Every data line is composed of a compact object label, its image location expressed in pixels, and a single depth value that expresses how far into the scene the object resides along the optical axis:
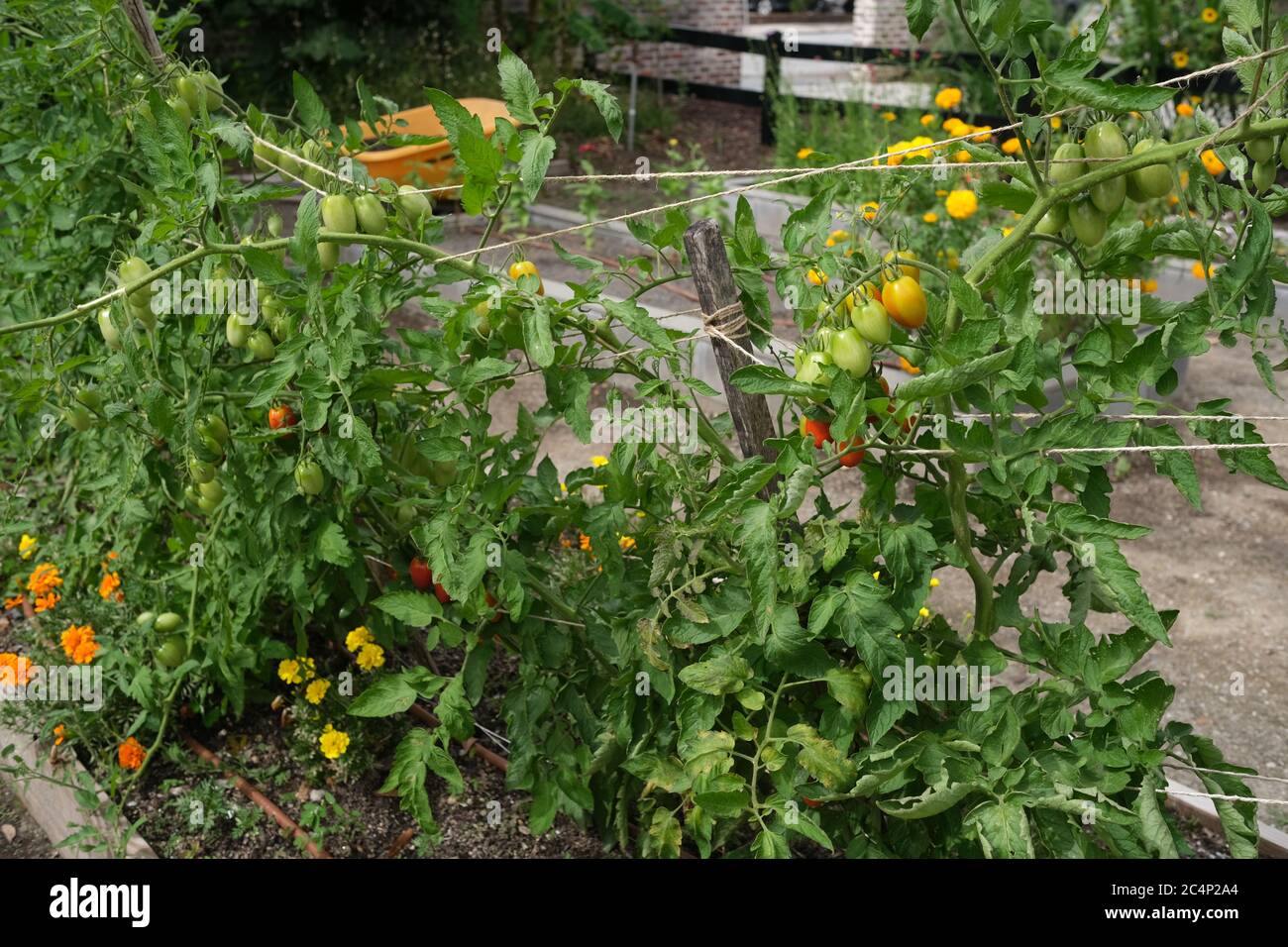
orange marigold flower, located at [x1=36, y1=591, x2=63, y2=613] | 2.75
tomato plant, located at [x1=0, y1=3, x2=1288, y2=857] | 1.63
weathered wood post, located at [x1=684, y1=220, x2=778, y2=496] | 1.93
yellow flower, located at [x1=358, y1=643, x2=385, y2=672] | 2.53
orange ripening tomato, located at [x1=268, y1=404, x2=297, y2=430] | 2.17
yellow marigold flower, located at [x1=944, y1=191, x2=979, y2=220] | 4.21
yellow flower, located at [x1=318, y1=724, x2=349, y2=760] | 2.43
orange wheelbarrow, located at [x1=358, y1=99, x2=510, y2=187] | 6.61
